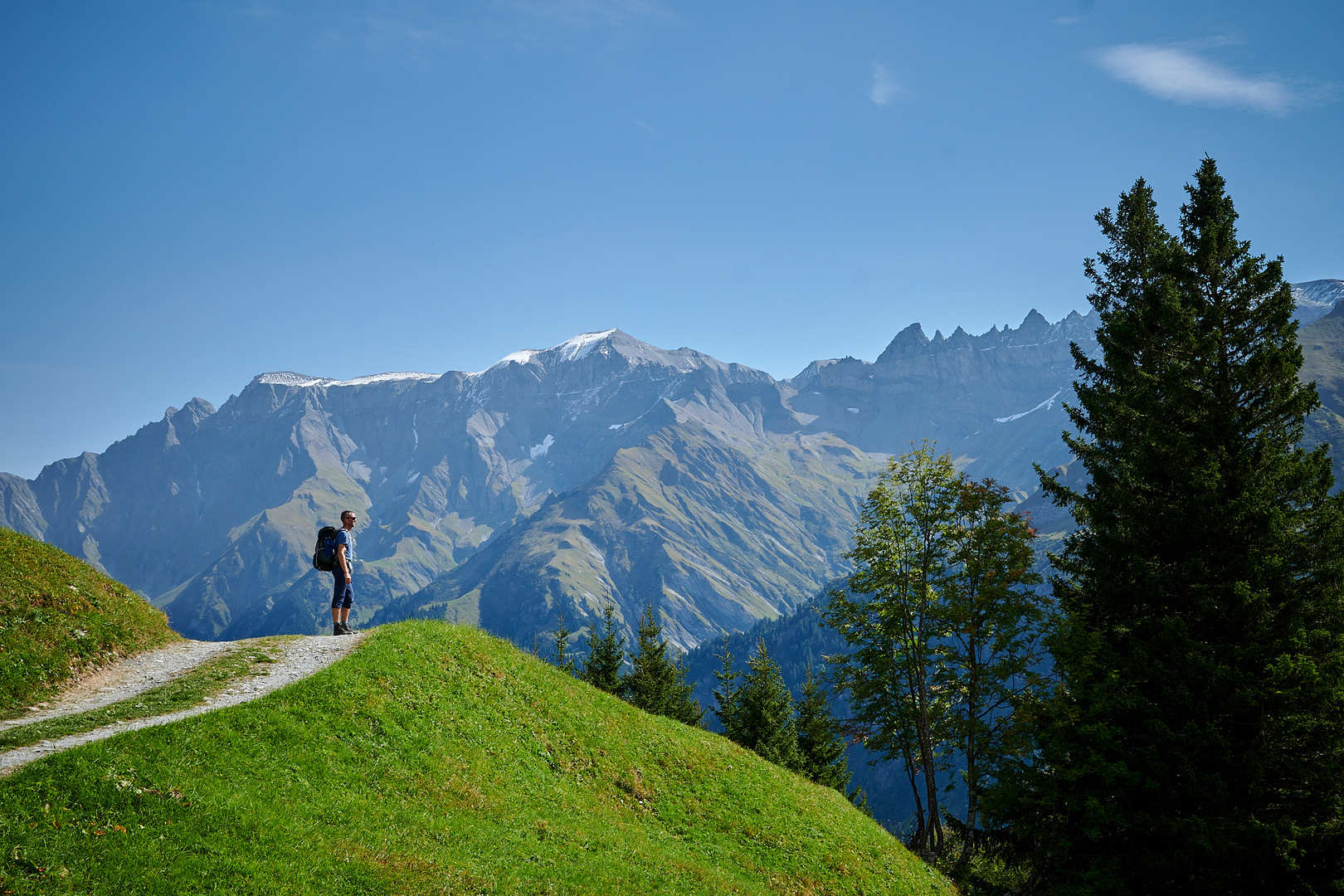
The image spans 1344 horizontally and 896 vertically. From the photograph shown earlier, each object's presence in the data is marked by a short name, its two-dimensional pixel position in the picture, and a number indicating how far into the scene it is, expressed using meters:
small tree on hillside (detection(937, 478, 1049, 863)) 29.66
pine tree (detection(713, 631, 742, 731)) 51.56
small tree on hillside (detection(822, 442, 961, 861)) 32.91
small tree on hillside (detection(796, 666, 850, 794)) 48.88
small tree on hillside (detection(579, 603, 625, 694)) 52.84
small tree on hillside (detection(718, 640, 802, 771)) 46.62
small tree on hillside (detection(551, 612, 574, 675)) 53.86
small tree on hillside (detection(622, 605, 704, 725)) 52.17
